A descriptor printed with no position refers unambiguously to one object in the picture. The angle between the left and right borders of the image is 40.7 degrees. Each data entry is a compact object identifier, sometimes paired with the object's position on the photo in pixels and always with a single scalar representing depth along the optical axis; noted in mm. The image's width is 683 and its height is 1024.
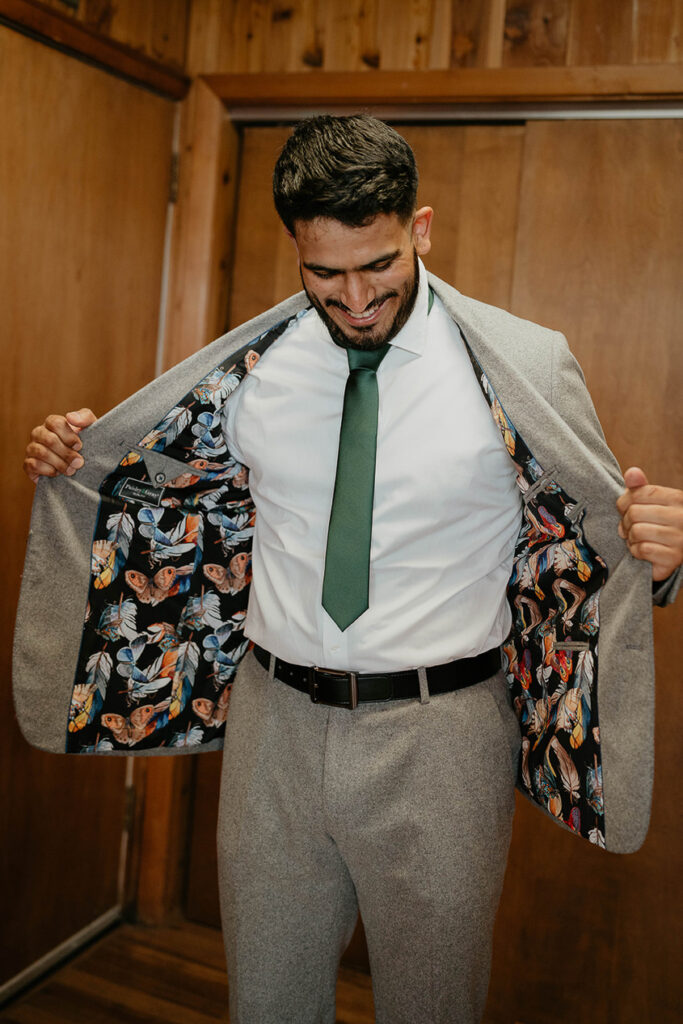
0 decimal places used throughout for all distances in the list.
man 1302
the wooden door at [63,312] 2041
